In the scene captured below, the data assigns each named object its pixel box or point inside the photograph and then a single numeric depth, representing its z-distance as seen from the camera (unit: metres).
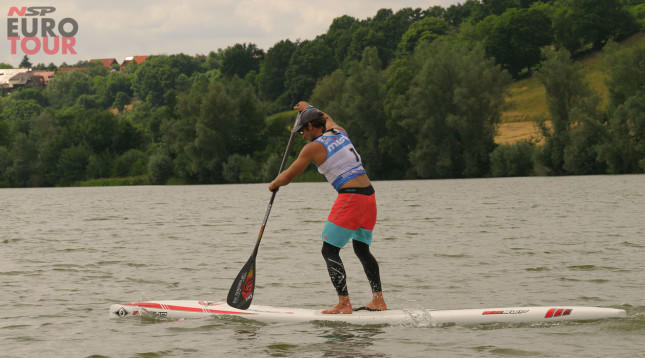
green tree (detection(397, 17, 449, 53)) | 154.38
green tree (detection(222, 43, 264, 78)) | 170.00
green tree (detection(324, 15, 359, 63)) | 178.88
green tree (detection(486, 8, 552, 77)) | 122.88
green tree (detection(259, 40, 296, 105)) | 157.50
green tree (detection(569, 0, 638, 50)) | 121.12
